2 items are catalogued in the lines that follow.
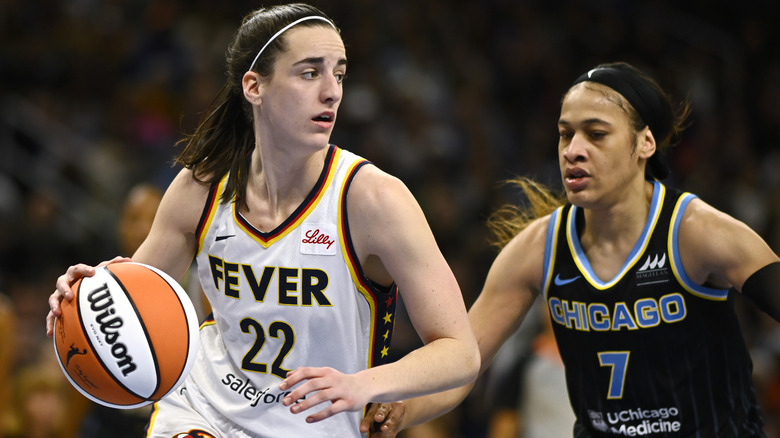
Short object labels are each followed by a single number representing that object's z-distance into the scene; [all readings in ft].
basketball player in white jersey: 21.65
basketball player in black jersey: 24.06
